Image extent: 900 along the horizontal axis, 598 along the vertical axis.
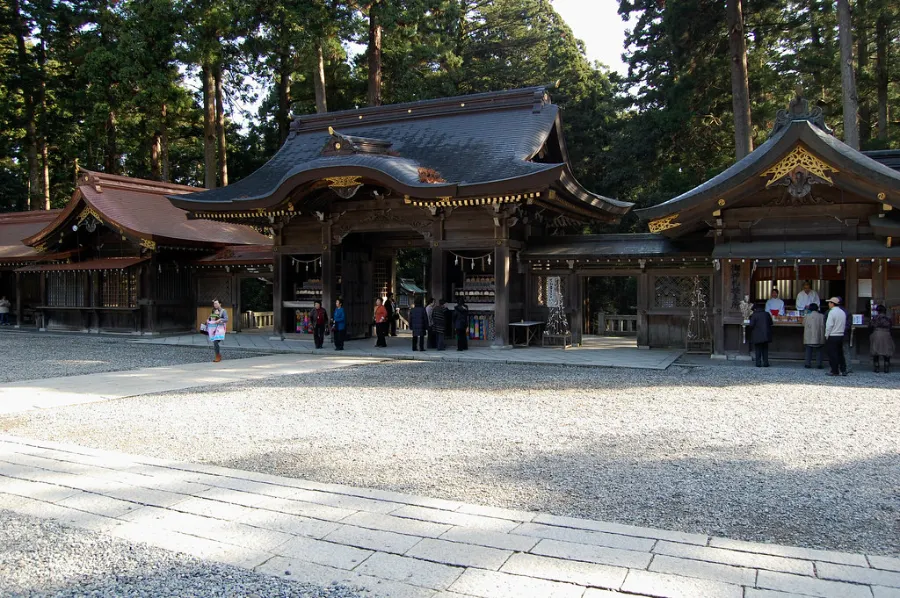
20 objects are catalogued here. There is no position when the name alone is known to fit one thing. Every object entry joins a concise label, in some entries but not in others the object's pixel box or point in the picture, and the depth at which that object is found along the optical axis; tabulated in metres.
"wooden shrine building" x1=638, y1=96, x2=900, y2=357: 12.68
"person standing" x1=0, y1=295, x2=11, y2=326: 26.68
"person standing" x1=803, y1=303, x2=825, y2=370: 12.91
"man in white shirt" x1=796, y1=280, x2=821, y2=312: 13.55
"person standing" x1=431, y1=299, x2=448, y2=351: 16.34
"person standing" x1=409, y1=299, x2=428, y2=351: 16.20
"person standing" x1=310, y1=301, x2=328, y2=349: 17.03
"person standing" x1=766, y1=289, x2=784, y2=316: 13.91
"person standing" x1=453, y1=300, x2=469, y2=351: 16.23
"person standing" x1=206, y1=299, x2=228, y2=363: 14.54
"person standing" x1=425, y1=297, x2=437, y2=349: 16.38
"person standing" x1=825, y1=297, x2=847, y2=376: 11.96
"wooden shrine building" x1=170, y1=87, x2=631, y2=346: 15.88
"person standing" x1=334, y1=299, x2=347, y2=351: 16.67
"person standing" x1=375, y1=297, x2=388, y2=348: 17.16
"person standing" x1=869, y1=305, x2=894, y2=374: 12.28
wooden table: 16.66
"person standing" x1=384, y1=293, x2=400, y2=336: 20.23
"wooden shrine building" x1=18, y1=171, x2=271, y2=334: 21.23
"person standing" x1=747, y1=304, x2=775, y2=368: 13.09
